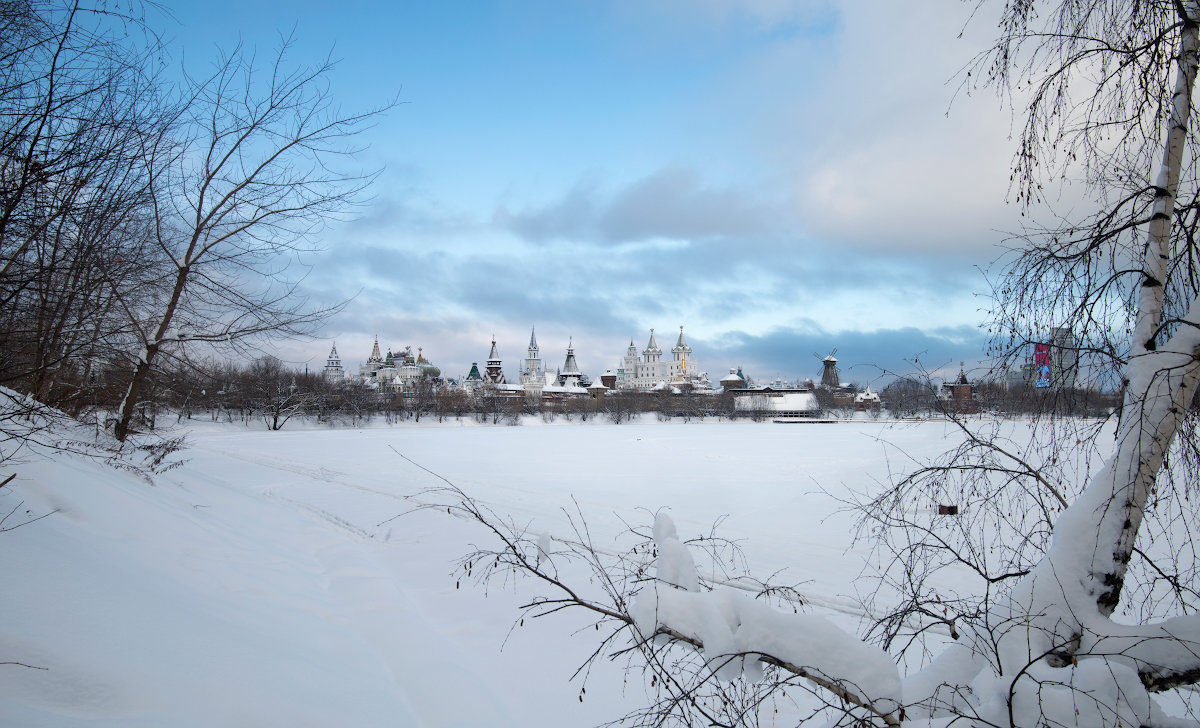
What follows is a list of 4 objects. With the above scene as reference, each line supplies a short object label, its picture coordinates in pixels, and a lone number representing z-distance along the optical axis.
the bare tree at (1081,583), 1.98
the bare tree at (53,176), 2.95
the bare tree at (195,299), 8.08
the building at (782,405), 91.25
